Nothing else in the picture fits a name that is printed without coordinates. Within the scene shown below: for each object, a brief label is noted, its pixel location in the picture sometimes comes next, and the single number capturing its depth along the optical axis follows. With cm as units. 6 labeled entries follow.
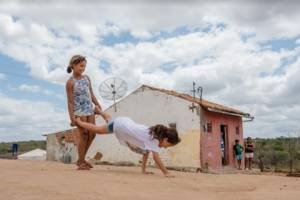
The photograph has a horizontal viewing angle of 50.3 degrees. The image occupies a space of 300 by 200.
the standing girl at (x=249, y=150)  1449
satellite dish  1361
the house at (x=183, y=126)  1360
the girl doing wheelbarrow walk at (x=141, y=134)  480
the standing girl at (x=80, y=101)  507
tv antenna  1346
